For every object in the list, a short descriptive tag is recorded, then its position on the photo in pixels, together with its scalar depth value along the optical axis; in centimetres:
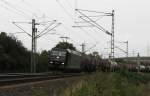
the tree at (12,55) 6525
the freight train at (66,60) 5488
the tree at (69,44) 12099
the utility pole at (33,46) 6486
